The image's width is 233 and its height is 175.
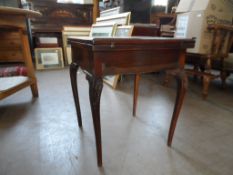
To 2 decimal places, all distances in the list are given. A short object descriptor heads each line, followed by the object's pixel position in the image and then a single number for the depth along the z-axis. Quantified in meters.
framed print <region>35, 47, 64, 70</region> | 3.12
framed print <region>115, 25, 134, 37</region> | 2.02
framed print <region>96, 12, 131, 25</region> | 2.18
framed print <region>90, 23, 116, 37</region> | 2.31
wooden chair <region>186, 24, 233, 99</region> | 1.80
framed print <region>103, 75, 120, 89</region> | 2.19
